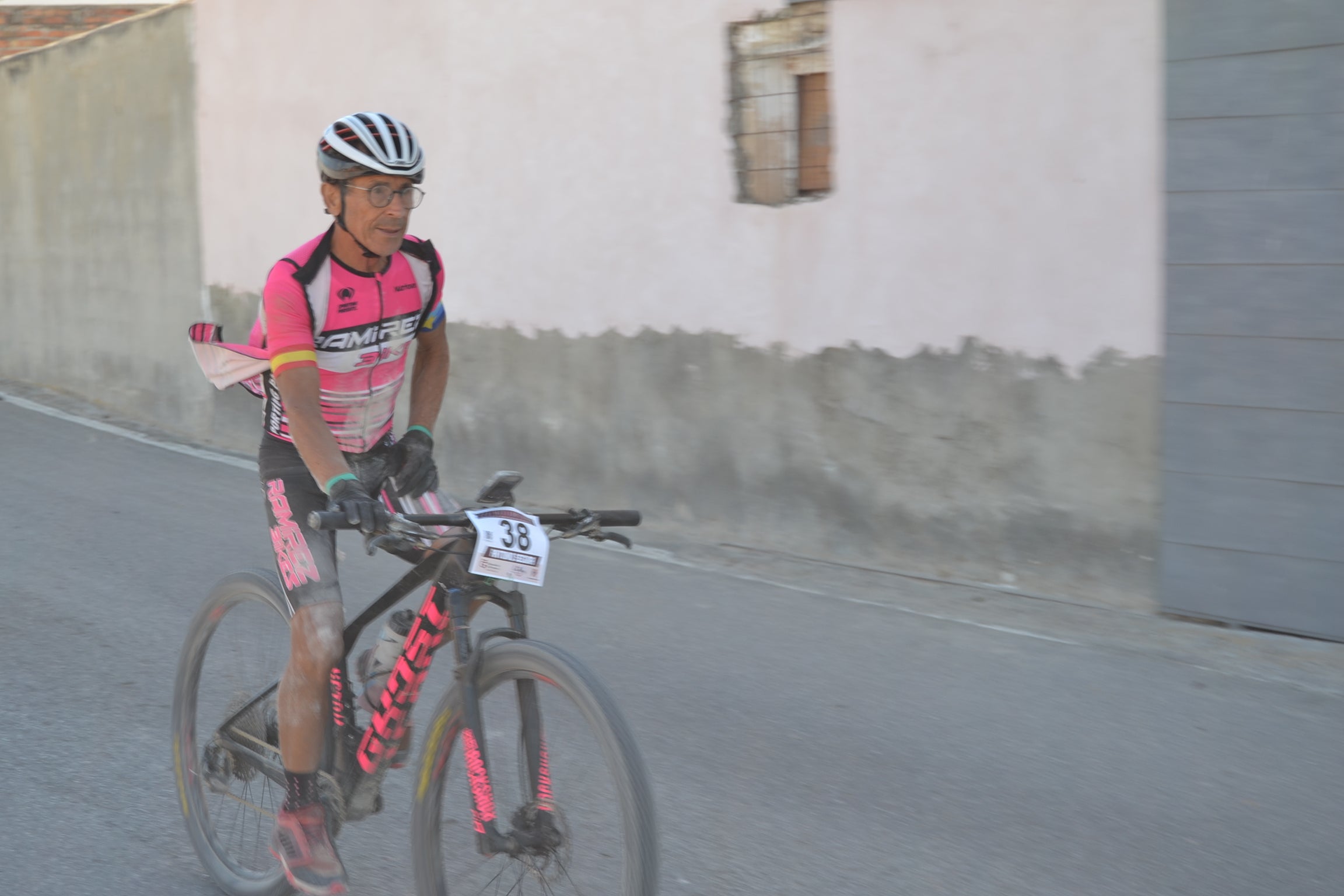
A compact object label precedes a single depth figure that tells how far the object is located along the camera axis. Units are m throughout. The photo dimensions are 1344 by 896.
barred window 7.44
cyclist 3.24
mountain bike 2.77
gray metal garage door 5.59
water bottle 3.24
